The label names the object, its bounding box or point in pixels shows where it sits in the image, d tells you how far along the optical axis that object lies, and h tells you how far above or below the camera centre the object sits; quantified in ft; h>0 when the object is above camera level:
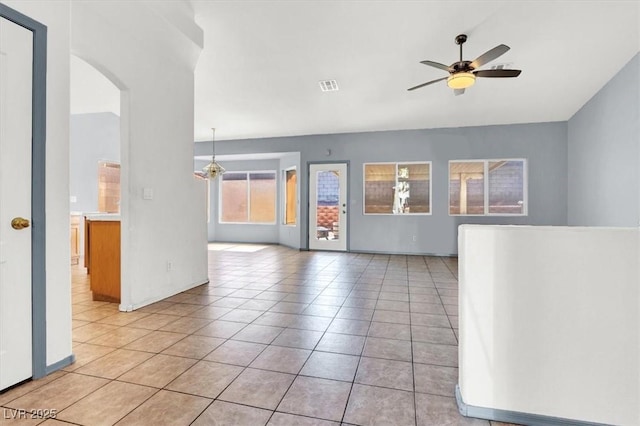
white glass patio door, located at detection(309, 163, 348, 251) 25.91 +0.35
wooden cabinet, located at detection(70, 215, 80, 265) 19.56 -1.60
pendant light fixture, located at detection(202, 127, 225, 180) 25.13 +3.19
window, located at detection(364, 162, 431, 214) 24.47 +1.77
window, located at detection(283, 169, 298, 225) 29.53 +1.39
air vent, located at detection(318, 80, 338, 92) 16.34 +6.37
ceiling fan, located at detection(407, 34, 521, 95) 11.68 +5.08
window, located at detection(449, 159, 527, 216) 23.12 +1.73
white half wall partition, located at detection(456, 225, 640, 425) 4.58 -1.62
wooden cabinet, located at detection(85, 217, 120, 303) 11.44 -1.67
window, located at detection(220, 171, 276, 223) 31.91 +1.40
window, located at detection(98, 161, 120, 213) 23.30 +1.78
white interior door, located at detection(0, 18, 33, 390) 5.84 +0.20
